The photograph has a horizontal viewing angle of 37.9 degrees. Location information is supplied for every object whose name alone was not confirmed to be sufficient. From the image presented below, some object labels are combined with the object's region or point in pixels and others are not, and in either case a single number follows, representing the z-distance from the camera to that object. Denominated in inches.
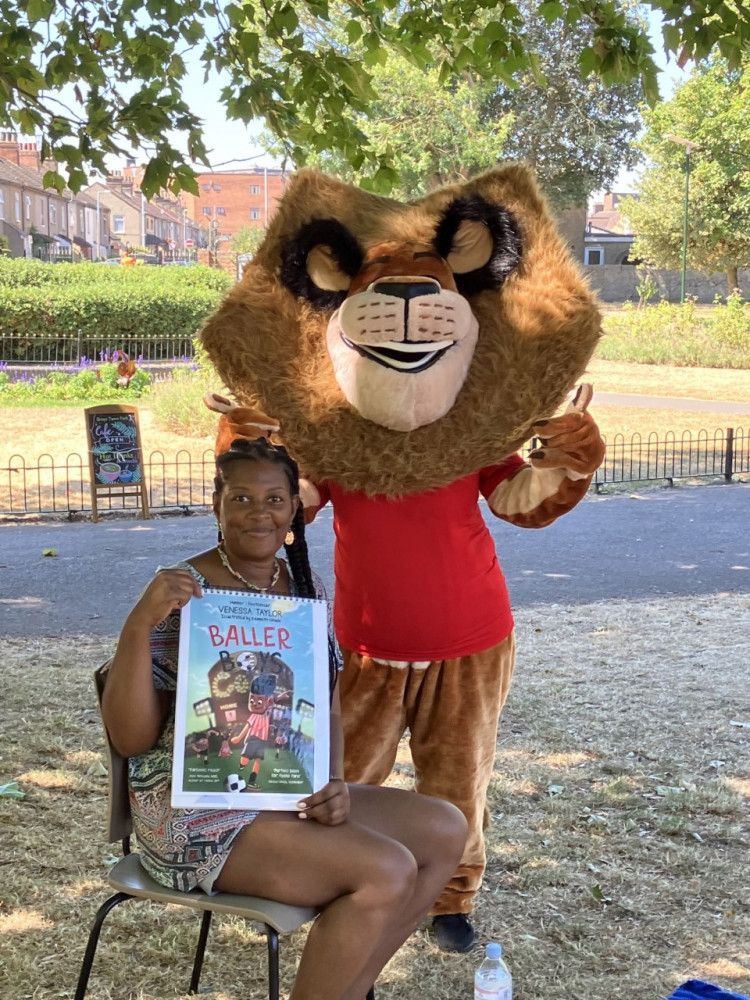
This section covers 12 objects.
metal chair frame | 89.0
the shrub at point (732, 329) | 837.2
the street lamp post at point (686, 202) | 913.1
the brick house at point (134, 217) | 3294.8
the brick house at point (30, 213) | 2236.7
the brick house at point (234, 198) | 3769.7
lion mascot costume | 117.6
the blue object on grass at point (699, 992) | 107.0
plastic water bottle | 106.4
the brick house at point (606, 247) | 2047.2
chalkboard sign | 384.2
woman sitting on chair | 90.5
